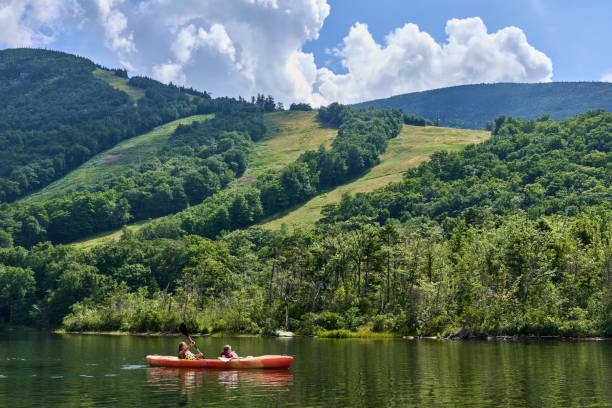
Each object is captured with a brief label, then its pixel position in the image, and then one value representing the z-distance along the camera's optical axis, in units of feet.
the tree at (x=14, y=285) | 467.11
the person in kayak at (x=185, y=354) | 173.47
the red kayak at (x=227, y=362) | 156.81
